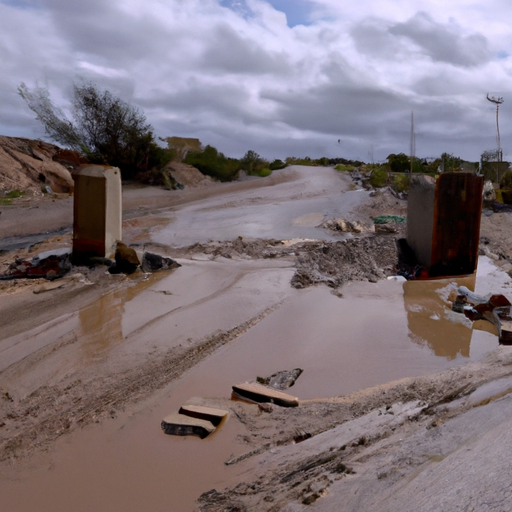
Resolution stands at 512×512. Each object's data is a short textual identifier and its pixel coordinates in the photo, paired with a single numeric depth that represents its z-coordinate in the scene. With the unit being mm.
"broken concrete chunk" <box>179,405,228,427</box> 3340
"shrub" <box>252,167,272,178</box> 26750
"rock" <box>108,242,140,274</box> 7562
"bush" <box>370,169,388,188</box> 22267
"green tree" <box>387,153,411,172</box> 32344
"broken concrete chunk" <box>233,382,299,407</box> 3609
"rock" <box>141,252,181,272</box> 7721
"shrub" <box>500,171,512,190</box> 19484
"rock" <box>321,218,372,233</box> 12320
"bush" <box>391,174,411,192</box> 20656
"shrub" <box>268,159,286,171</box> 32603
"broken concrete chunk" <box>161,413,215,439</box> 3213
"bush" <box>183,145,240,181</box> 24938
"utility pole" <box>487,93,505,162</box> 25789
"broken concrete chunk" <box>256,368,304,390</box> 4054
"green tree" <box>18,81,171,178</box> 21328
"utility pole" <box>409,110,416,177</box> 12789
